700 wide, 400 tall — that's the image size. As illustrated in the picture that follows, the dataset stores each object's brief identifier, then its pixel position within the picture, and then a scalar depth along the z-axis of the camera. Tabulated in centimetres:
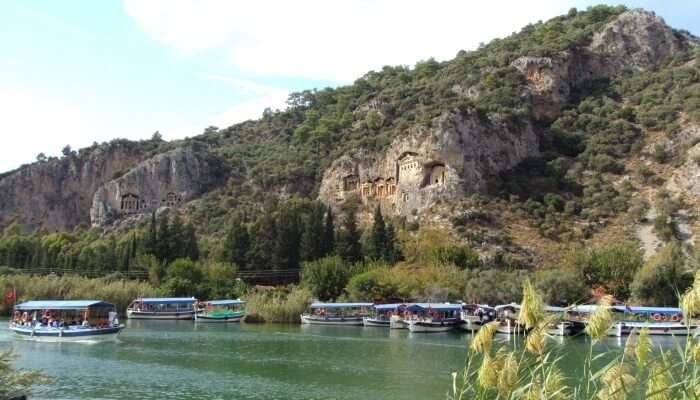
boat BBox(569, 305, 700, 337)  5528
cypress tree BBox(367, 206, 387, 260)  8419
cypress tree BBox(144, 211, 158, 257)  9014
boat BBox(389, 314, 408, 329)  6550
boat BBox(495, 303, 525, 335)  5751
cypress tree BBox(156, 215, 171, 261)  9019
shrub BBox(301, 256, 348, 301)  7775
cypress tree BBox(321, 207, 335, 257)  8644
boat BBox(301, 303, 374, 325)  6919
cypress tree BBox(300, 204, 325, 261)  8556
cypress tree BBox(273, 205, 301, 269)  8719
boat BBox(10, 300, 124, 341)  5125
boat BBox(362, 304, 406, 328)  6819
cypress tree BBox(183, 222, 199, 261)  9269
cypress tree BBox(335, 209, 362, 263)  8494
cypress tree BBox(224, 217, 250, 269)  8888
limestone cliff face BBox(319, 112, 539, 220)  9569
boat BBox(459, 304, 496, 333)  6444
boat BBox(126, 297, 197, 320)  7519
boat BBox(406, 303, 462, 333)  6262
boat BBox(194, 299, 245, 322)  7262
